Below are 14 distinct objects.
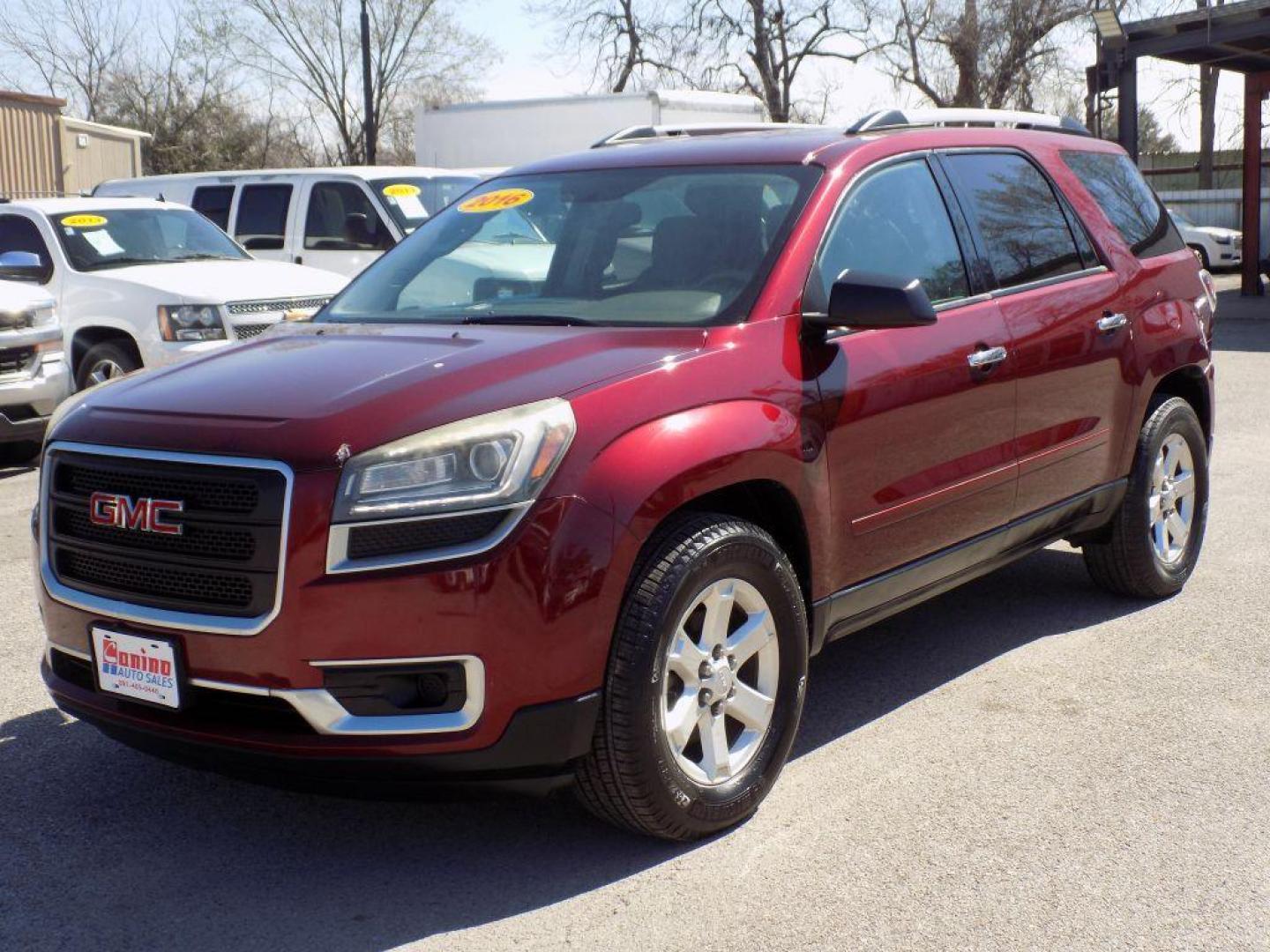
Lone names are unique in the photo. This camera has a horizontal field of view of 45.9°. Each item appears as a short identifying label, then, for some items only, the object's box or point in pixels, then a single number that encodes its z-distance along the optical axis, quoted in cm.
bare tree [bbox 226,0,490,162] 4822
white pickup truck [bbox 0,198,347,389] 1029
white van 1362
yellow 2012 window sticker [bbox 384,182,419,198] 1371
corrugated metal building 2997
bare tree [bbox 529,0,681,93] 4500
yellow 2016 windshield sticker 500
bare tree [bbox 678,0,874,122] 4341
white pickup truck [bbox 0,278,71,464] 921
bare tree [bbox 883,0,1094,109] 4050
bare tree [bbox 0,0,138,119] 5247
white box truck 1877
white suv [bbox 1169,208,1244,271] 2651
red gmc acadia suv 328
